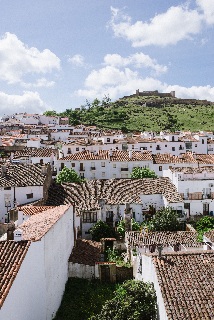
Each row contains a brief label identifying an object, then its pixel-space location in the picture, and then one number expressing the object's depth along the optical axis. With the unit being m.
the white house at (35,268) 16.86
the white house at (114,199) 40.50
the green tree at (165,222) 37.88
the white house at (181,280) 16.30
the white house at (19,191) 42.44
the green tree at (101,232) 37.72
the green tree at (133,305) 18.88
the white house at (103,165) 63.94
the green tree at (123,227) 38.84
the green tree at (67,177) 54.44
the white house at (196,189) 42.81
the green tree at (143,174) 55.03
